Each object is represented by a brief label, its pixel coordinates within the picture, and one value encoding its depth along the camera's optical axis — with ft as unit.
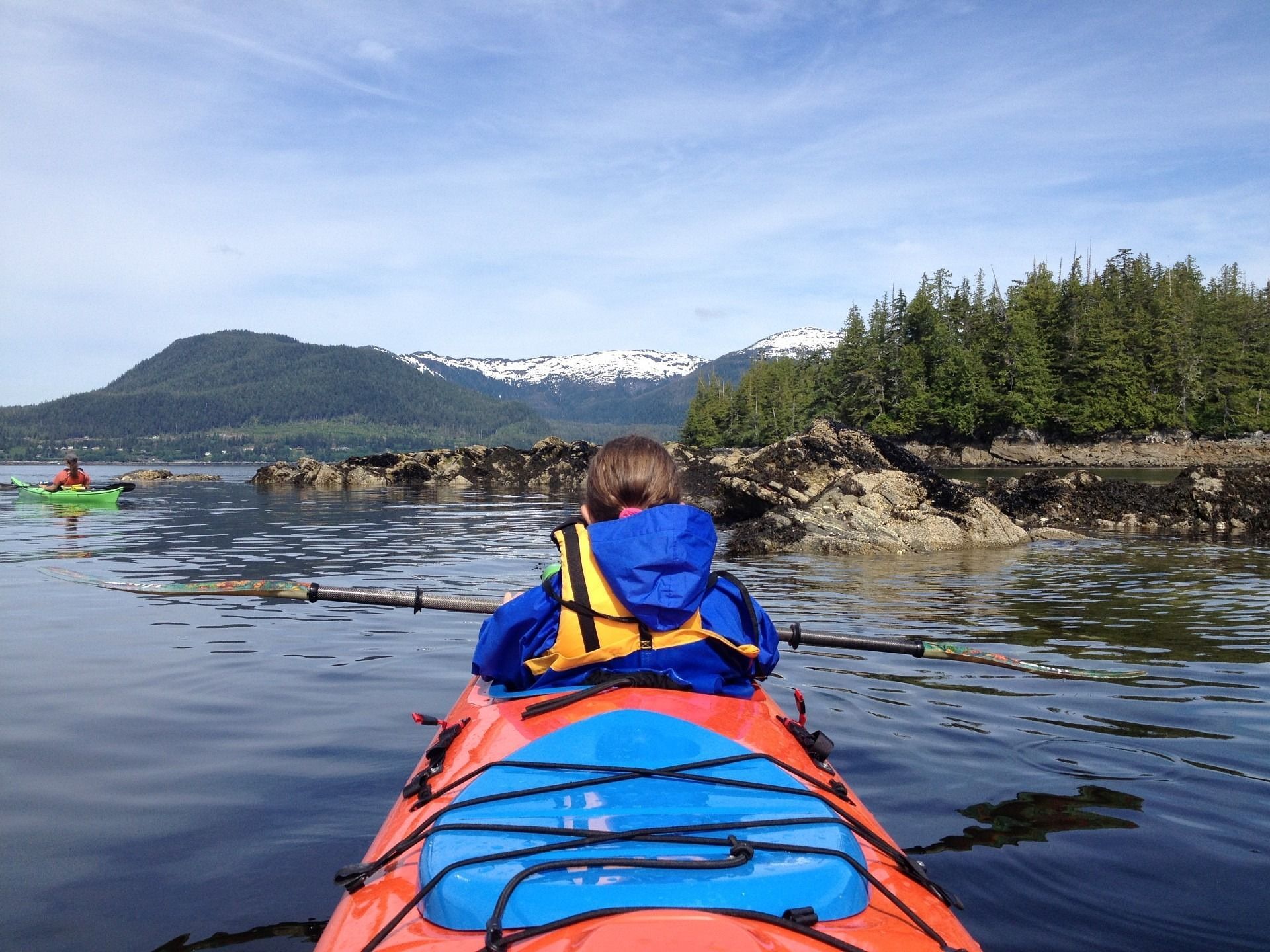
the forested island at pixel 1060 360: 266.16
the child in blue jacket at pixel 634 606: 10.75
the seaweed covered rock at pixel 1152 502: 62.54
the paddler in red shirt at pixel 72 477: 103.45
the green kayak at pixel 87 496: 99.86
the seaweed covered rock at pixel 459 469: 157.69
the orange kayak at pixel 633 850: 7.06
